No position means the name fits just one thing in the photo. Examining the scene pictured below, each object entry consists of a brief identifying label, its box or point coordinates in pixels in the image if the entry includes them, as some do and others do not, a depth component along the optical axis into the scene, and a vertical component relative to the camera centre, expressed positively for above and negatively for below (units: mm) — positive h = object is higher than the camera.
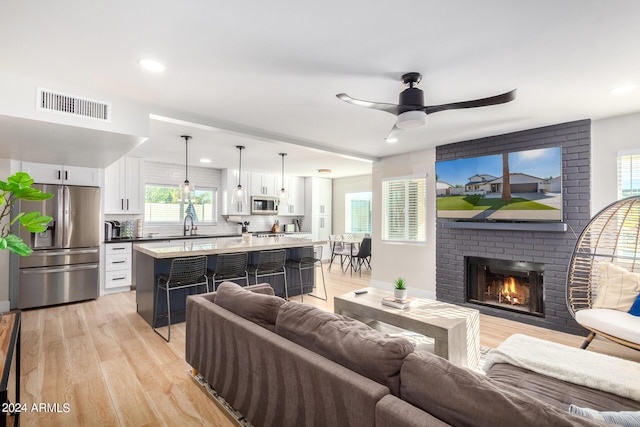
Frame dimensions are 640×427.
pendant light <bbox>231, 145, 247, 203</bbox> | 4973 +411
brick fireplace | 3635 -259
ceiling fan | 2375 +827
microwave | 7562 +300
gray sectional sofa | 1031 -641
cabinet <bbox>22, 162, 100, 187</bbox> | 4504 +633
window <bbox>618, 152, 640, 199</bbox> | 3320 +459
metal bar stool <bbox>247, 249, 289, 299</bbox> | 4336 -627
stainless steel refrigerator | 4336 -489
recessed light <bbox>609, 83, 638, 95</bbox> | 2643 +1087
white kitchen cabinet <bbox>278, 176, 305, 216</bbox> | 8383 +552
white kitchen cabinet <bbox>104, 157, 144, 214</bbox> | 5562 +551
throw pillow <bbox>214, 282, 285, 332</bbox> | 1968 -566
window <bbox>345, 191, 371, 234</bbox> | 8398 +152
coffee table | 2447 -851
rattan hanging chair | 2605 -486
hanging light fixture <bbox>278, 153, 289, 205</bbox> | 8307 +429
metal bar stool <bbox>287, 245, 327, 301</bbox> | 4863 -672
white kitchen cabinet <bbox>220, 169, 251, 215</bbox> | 7121 +541
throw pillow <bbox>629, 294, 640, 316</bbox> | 2688 -752
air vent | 2582 +937
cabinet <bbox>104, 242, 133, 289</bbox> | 5172 -778
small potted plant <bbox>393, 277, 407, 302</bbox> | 2996 -680
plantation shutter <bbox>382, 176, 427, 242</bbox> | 5176 +148
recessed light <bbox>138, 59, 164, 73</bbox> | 2260 +1091
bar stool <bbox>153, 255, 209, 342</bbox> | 3451 -645
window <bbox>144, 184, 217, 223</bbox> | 6531 +272
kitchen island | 3715 -545
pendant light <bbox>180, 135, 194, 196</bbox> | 4395 +445
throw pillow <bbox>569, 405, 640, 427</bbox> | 1029 -647
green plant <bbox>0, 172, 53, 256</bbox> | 1452 +90
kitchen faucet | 6808 -244
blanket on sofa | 1687 -857
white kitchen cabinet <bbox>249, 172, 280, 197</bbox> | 7680 +807
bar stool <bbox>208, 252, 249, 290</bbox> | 3963 -625
